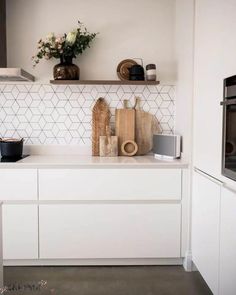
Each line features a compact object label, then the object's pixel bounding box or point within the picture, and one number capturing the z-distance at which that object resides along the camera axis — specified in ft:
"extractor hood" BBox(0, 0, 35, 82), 9.17
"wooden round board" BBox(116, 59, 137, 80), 9.75
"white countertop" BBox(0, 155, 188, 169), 8.32
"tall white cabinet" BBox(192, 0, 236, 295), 5.70
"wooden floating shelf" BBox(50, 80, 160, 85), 9.38
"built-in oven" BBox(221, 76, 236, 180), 5.45
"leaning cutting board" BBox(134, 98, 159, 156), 10.14
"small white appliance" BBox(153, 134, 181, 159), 8.89
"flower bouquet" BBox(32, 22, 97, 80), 9.39
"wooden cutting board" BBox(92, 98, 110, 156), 10.07
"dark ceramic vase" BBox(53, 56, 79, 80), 9.40
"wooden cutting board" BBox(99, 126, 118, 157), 9.68
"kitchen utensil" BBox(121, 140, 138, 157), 9.87
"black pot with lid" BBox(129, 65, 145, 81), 9.46
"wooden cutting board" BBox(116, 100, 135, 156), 9.99
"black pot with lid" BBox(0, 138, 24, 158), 9.09
